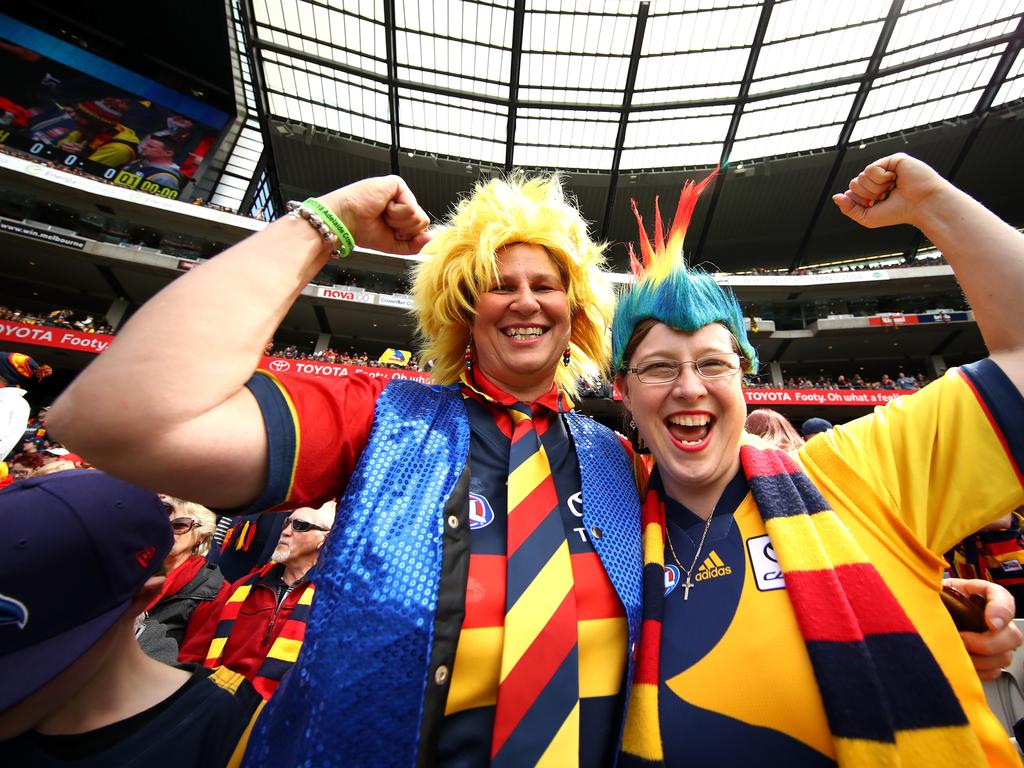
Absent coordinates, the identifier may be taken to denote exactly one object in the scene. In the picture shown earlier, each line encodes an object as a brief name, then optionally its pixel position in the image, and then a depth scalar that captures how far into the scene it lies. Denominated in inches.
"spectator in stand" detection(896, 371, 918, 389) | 751.1
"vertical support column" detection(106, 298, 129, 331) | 750.0
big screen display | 697.0
